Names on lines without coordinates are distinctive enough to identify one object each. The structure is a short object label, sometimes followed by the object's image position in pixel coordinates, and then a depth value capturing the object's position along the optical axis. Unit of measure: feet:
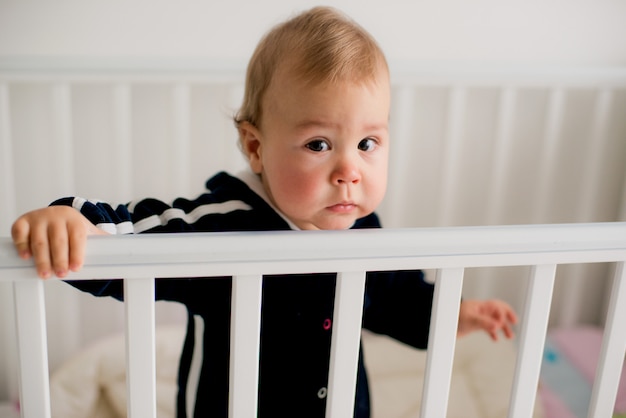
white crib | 4.08
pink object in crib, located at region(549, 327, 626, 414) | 4.55
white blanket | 4.15
